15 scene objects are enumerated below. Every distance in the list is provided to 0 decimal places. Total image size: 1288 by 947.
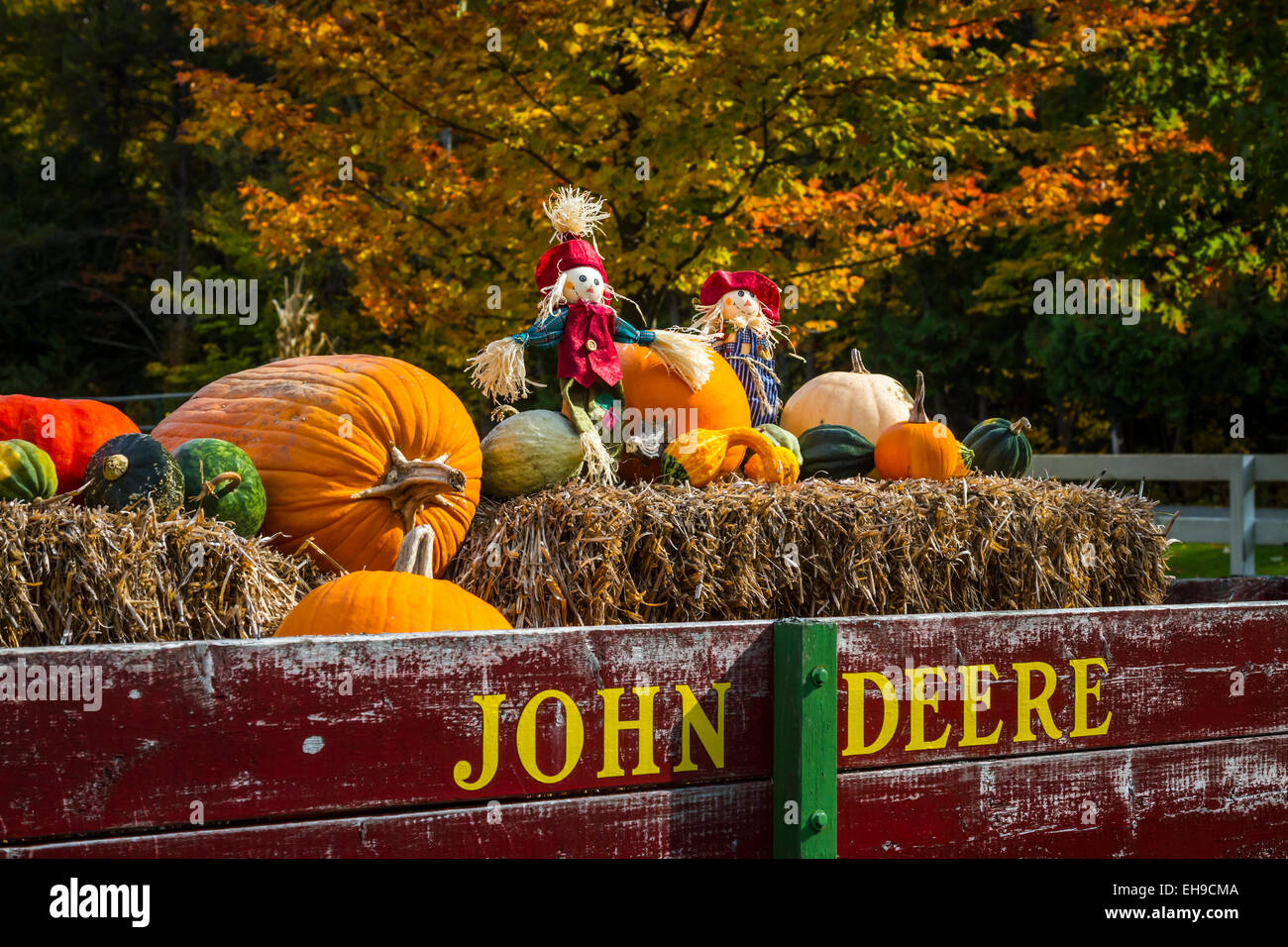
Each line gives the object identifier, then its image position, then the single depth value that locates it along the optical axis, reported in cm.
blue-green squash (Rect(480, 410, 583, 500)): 661
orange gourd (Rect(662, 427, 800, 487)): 702
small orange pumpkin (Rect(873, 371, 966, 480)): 777
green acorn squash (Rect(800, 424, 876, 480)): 813
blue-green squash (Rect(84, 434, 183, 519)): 533
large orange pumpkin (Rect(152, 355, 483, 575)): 610
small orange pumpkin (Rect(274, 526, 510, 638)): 468
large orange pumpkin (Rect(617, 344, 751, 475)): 749
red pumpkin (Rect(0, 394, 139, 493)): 580
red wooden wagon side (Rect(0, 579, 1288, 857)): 345
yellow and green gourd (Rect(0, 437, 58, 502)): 524
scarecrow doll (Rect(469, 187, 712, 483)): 705
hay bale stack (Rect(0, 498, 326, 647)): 485
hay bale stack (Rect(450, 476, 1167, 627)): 616
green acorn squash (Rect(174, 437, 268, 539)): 554
